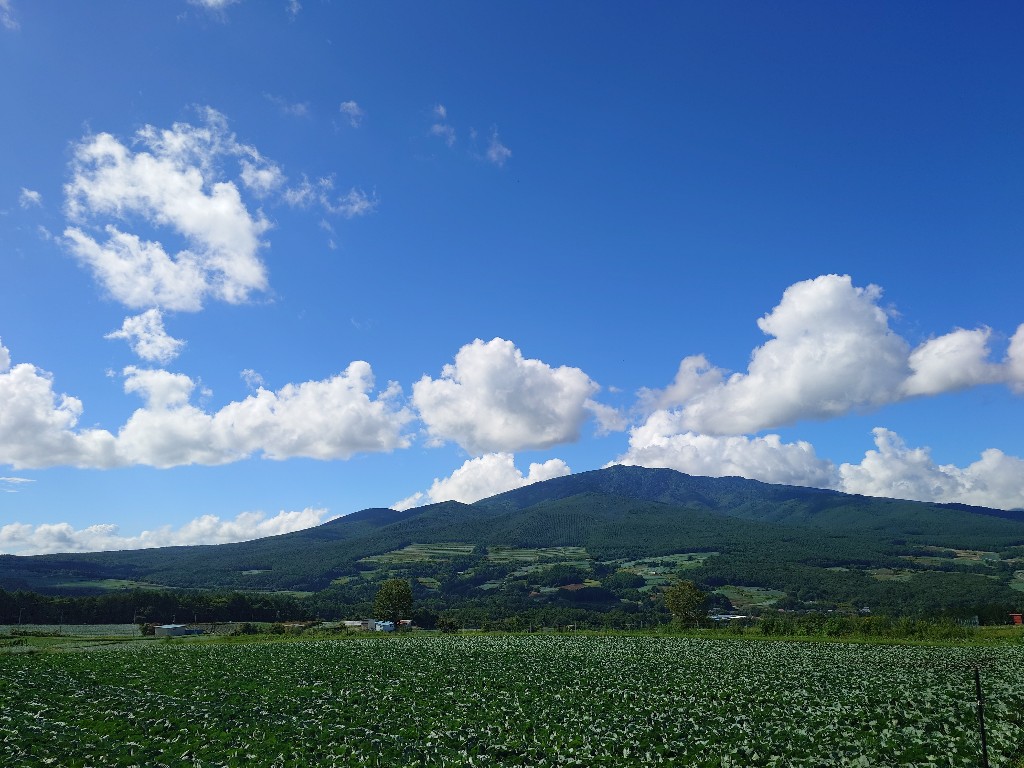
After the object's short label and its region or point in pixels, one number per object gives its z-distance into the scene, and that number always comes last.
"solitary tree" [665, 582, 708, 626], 98.75
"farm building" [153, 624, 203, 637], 95.19
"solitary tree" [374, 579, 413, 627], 115.81
